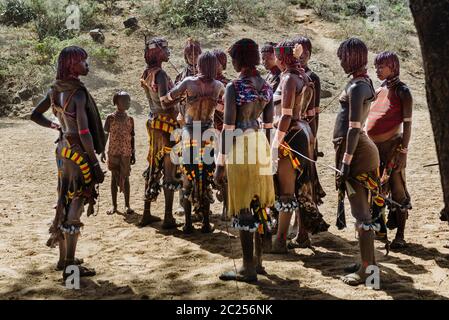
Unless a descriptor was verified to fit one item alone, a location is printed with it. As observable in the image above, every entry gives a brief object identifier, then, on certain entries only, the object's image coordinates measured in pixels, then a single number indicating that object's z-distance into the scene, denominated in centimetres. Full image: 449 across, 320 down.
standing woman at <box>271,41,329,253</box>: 527
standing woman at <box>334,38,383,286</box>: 462
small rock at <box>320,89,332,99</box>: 1452
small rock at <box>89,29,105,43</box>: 1697
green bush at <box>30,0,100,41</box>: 1734
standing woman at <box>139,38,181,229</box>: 648
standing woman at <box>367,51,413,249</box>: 562
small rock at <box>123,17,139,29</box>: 1798
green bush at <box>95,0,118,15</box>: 1923
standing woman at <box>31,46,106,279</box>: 471
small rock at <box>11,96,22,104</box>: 1412
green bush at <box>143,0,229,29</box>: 1791
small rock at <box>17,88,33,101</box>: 1423
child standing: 727
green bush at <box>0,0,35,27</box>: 1831
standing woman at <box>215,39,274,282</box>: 464
